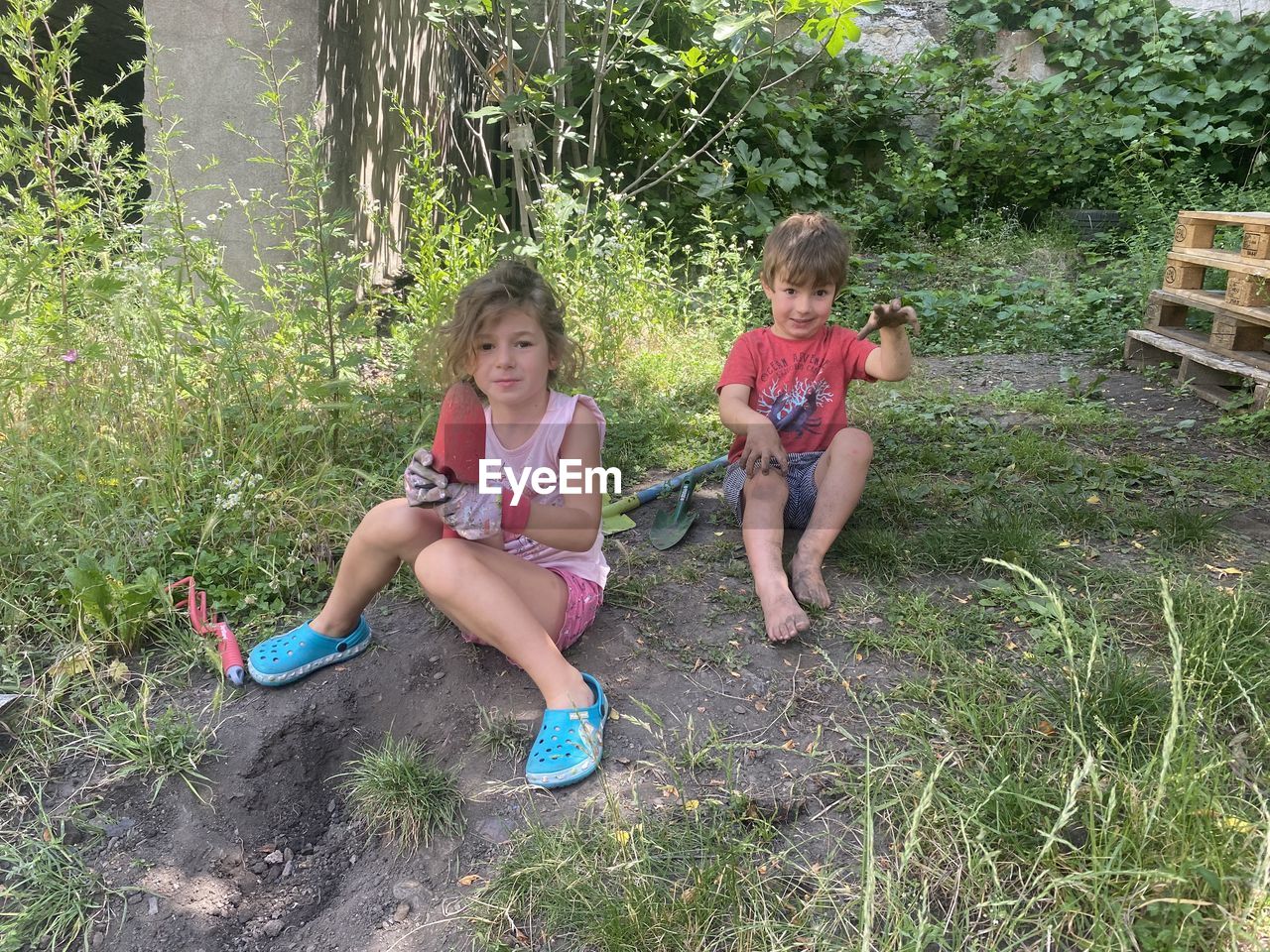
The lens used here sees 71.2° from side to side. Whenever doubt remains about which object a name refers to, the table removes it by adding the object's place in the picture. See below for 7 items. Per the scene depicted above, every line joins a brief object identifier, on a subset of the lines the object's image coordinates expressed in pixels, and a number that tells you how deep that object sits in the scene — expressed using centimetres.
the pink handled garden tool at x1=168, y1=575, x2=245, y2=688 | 208
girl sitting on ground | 191
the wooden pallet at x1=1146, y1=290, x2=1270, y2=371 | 378
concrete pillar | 387
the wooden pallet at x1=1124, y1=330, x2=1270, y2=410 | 363
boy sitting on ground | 235
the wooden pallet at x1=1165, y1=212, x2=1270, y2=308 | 371
